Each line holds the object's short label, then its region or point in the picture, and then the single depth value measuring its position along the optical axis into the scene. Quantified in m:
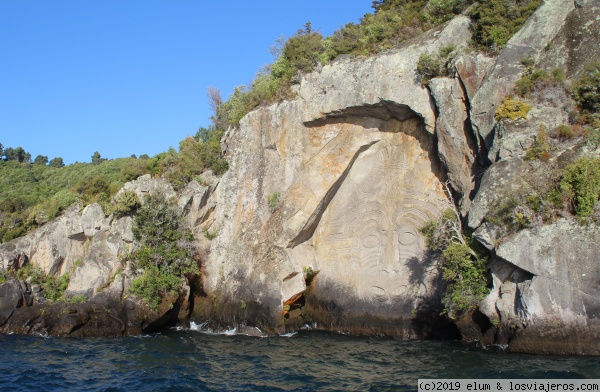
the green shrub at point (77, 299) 22.92
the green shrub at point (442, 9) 23.27
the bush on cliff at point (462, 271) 16.80
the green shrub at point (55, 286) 24.31
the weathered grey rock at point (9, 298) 22.71
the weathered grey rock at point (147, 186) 26.41
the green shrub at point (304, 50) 25.36
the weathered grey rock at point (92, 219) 26.16
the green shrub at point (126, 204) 25.20
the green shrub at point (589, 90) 17.16
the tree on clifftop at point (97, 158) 62.21
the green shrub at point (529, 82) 18.22
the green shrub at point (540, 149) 16.64
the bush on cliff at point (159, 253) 22.54
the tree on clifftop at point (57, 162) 62.28
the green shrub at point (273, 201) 23.58
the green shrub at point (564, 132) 16.81
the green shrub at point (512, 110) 17.66
